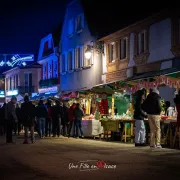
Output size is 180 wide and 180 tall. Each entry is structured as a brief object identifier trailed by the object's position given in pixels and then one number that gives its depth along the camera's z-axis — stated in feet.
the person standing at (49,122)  80.01
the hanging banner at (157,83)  57.67
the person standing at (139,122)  54.29
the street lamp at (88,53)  92.32
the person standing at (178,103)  50.57
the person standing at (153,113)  50.34
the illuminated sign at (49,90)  131.54
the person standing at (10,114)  63.21
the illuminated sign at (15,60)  213.46
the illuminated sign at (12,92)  190.59
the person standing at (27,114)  62.08
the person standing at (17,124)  88.78
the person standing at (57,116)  79.46
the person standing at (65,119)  80.28
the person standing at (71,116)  76.46
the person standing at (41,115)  74.79
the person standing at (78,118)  74.38
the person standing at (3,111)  86.45
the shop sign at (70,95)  88.64
